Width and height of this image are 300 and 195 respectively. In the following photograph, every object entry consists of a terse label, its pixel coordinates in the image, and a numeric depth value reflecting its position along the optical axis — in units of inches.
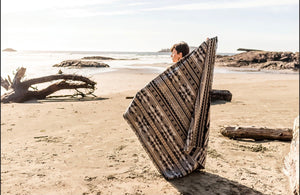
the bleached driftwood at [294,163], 146.1
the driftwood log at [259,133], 244.4
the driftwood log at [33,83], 467.5
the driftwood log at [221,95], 449.1
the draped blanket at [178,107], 160.1
